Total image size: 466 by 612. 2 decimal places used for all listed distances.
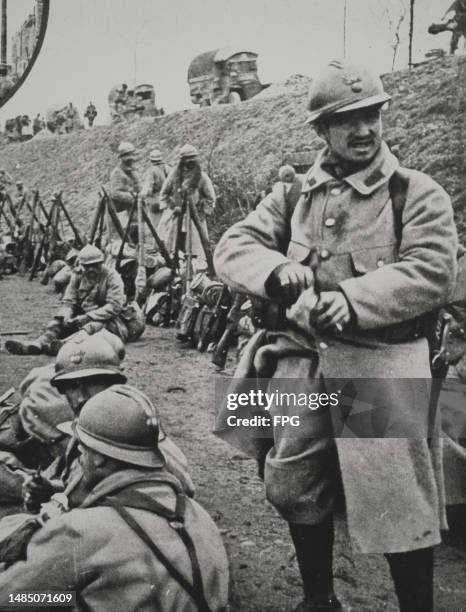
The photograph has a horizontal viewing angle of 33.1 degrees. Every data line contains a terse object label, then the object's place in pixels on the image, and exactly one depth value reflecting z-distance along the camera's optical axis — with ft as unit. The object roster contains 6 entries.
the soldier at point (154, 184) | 27.25
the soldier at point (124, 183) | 25.70
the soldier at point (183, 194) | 21.31
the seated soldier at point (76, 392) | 9.11
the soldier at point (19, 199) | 26.09
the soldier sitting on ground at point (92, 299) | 19.77
